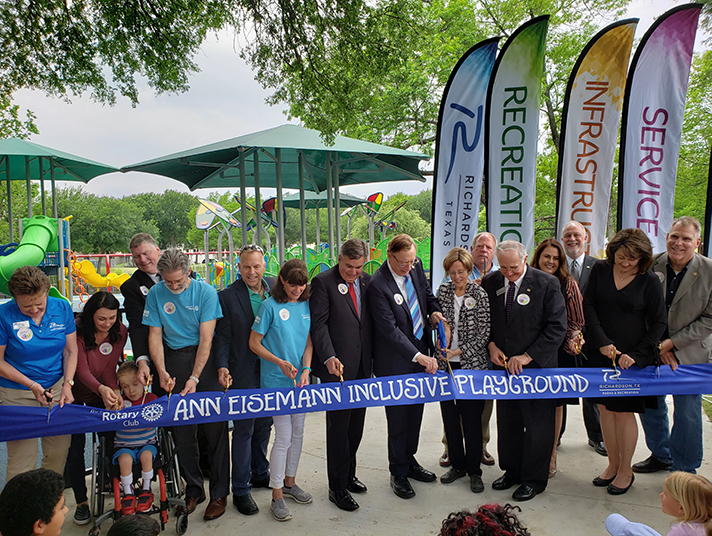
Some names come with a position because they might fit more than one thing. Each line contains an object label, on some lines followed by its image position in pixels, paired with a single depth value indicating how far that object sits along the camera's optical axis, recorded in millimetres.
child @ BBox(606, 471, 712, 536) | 2213
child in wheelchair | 3389
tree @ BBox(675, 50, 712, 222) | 19828
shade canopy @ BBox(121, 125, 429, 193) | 7527
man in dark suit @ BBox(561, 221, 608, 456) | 4609
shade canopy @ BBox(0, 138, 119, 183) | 10281
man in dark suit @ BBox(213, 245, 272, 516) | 3754
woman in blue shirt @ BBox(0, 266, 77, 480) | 3289
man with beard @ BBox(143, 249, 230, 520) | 3590
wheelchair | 3385
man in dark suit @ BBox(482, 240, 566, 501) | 3807
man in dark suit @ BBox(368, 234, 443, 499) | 3863
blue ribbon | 3453
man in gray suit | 3945
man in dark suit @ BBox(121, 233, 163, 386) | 3768
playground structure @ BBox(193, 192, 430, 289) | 15373
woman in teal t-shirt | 3646
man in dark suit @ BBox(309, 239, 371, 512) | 3748
